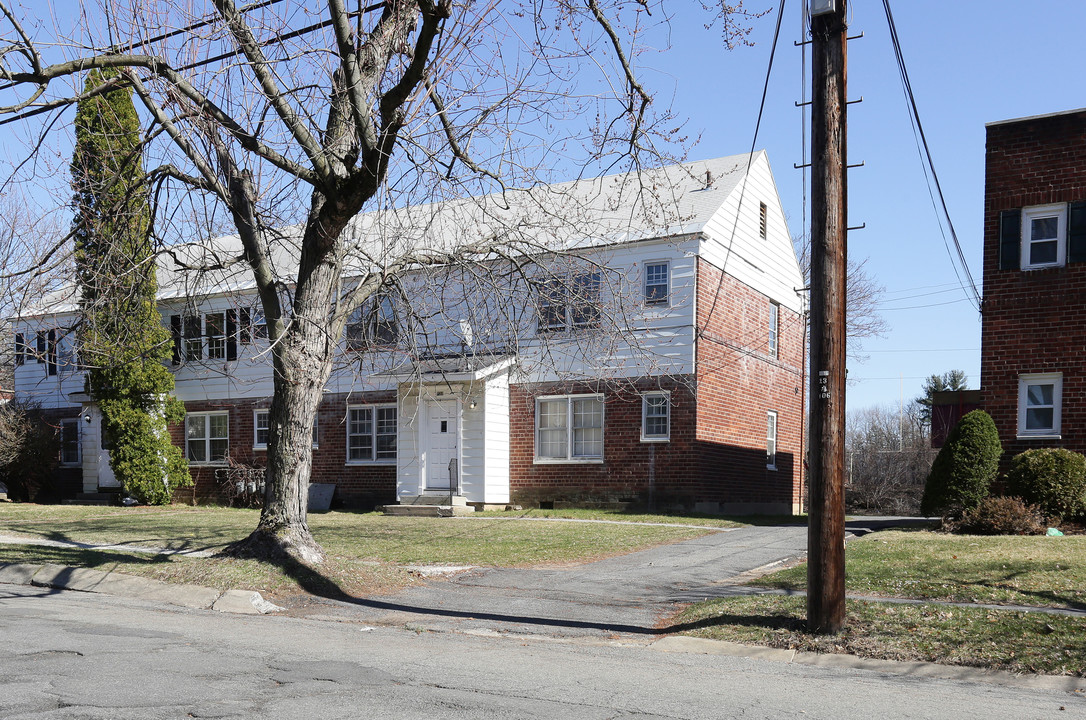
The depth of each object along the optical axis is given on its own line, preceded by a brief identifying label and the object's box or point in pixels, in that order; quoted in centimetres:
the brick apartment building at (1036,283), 1708
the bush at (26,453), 2773
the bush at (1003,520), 1441
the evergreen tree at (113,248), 1077
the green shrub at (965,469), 1620
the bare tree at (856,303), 4297
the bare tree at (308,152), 932
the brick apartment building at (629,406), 2150
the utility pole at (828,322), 805
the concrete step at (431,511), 2175
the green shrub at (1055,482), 1540
